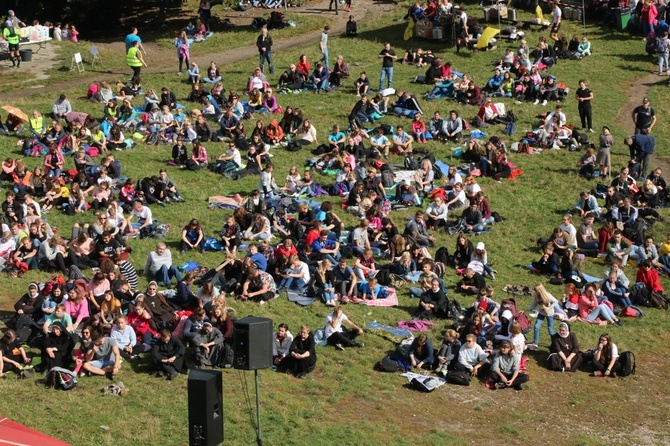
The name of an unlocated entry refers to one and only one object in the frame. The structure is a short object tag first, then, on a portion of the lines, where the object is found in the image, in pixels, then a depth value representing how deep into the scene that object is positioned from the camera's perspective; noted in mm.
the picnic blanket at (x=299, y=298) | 21641
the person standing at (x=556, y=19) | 39688
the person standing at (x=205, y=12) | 41531
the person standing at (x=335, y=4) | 44250
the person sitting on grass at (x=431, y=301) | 21266
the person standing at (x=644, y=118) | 29812
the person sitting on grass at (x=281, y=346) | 18906
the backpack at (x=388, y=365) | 19094
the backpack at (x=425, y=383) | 18359
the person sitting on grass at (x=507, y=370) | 18688
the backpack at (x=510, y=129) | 31812
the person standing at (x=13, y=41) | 36512
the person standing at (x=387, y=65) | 34406
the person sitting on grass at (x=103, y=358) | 18297
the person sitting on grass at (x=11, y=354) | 18266
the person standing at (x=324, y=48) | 36781
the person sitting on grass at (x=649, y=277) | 22516
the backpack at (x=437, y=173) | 28672
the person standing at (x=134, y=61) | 34438
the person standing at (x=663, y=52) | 36750
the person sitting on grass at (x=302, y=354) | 18703
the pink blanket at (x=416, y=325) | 20891
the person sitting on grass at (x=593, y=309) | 21453
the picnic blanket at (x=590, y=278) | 23328
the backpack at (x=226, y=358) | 18844
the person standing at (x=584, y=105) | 31344
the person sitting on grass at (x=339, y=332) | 19875
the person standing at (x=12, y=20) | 36888
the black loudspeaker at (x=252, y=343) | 15555
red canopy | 12453
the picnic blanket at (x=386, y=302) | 21836
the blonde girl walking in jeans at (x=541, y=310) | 20328
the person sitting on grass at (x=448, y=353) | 19000
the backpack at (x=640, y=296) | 22297
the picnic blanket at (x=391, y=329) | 20502
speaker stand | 15853
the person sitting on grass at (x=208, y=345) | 18844
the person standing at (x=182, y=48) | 36250
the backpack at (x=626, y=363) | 19391
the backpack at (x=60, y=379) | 17844
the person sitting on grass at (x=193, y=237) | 23859
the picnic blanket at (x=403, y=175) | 28156
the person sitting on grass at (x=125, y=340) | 18953
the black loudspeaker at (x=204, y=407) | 14484
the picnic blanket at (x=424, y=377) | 18562
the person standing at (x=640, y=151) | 28359
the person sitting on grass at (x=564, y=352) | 19469
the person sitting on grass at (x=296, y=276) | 22094
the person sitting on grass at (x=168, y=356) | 18375
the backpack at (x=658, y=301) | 22250
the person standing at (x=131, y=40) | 35312
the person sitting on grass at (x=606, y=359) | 19391
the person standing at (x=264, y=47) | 36000
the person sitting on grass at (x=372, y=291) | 22031
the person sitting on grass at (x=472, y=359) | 18891
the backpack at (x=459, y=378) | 18609
